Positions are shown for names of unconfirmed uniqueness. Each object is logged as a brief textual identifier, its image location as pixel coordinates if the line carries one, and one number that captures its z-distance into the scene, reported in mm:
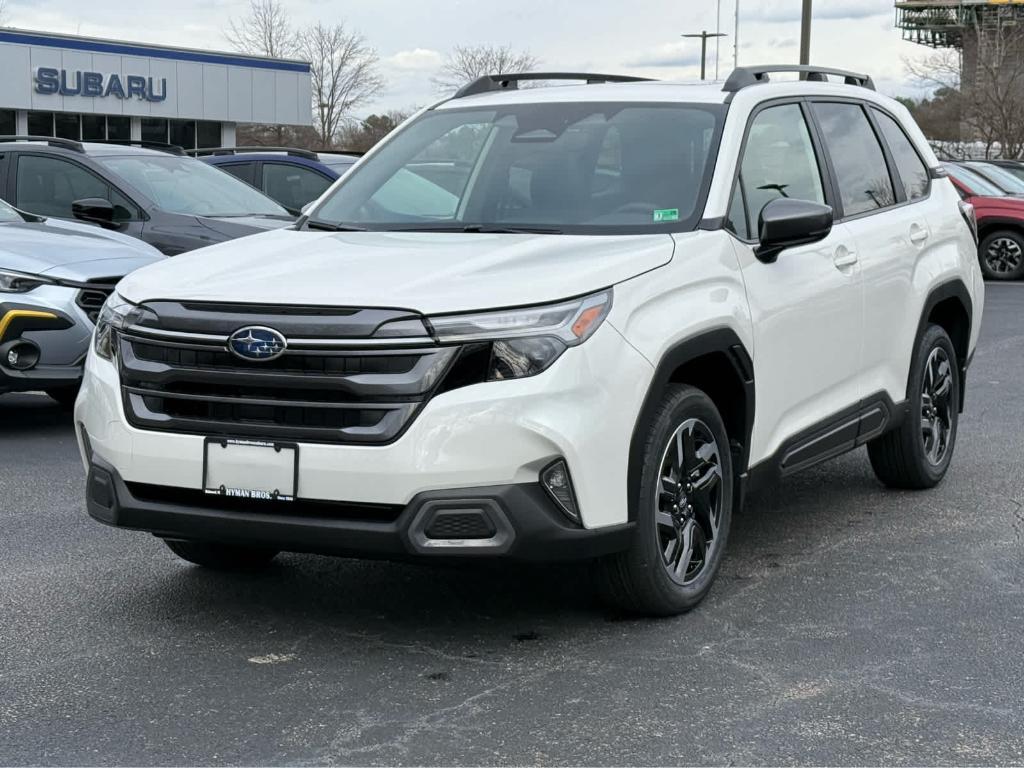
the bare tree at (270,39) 74562
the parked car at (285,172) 13852
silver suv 7855
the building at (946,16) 91312
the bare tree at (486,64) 74000
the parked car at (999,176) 19969
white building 46781
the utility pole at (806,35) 24922
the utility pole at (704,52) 62109
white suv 4078
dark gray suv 10195
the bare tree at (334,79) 75125
